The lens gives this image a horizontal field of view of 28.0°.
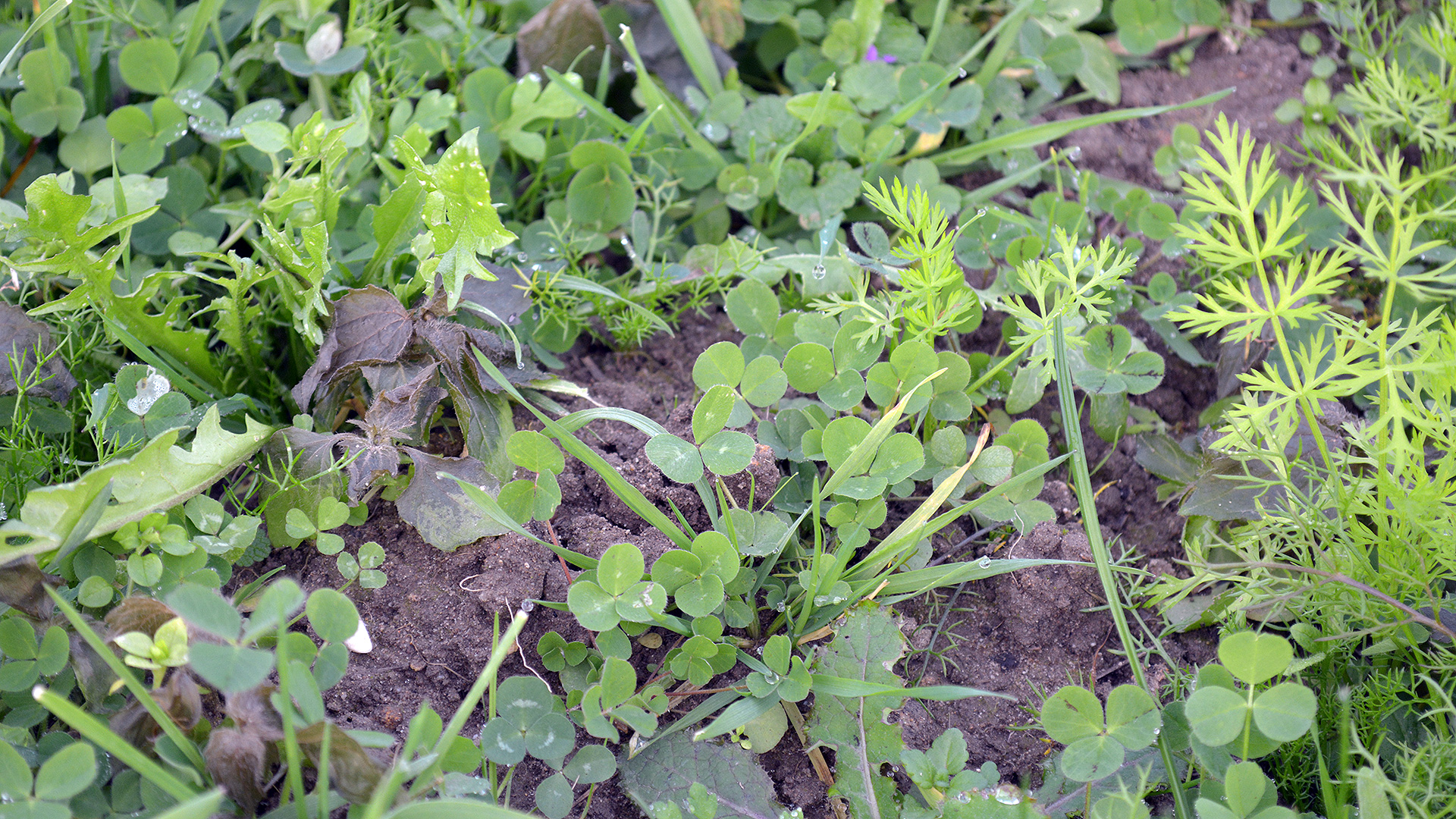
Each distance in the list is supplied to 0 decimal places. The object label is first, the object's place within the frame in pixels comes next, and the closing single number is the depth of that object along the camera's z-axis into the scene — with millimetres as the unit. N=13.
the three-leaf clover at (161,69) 791
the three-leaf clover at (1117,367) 764
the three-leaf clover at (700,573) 705
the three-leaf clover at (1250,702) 682
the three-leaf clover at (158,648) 671
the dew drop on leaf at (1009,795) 697
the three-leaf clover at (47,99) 780
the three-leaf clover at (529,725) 694
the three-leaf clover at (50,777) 658
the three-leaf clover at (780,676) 704
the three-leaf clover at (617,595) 701
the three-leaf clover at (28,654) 690
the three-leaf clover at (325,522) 720
